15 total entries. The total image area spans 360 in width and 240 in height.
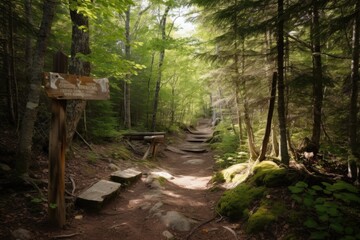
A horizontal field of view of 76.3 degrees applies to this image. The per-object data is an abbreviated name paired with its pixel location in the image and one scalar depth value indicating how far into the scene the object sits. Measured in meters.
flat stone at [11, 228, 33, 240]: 3.59
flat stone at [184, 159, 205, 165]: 12.48
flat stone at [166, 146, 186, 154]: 15.30
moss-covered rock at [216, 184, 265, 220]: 4.80
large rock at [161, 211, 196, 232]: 4.49
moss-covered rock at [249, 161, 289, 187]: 4.89
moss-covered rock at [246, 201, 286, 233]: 3.93
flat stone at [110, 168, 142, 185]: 6.98
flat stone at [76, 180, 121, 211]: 5.08
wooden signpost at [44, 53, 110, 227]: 4.06
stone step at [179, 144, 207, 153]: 15.91
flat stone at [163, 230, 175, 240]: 4.14
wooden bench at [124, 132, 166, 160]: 11.54
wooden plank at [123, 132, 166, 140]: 12.33
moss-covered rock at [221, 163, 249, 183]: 6.84
